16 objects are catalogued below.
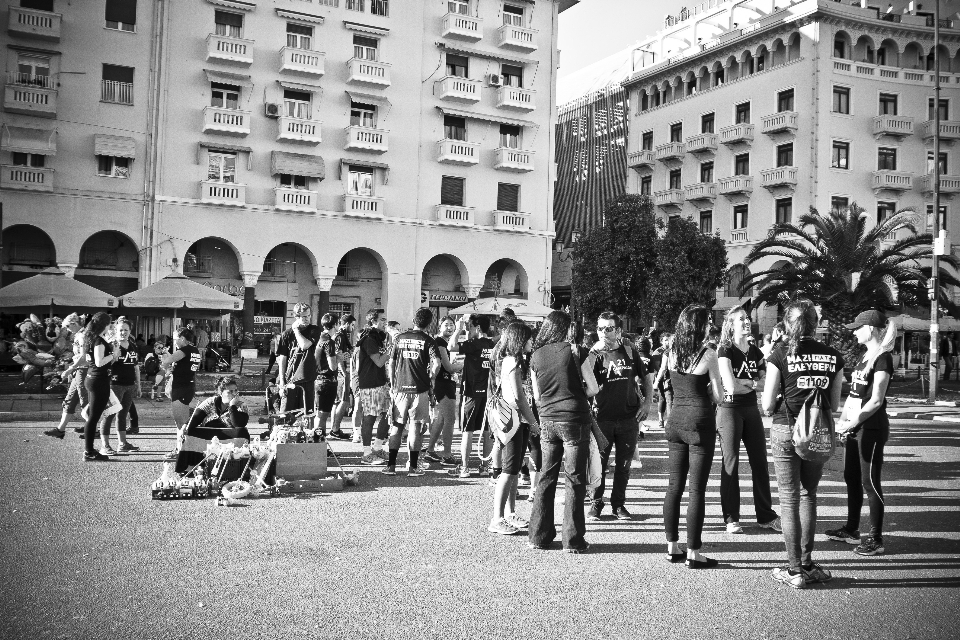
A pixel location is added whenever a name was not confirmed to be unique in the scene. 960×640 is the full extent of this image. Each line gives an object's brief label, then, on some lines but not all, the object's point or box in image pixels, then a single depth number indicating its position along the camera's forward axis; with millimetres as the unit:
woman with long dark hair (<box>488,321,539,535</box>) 7277
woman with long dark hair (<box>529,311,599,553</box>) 6809
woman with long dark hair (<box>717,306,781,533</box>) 7500
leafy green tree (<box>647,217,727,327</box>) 36344
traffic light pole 22984
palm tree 26109
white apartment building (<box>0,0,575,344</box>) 30219
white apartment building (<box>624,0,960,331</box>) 40062
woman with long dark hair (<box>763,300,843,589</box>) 5996
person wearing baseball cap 6852
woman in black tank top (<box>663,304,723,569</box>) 6289
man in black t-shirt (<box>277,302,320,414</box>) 12734
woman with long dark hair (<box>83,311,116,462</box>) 10430
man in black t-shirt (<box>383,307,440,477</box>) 10242
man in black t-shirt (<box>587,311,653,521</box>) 8297
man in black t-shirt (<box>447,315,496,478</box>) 11172
